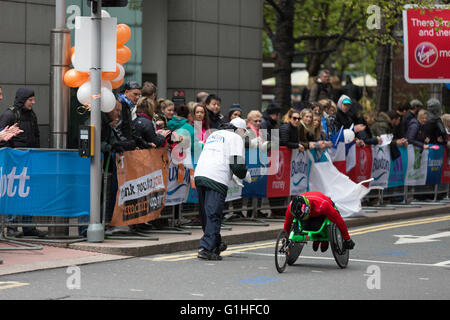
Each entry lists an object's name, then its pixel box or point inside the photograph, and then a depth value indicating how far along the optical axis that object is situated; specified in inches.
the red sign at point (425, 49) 821.9
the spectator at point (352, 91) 816.9
